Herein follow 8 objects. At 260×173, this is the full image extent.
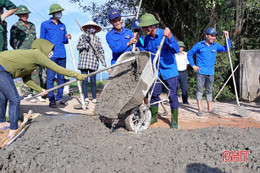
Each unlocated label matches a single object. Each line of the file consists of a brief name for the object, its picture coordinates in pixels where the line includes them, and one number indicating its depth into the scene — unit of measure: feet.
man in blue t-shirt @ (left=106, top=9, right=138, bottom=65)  15.00
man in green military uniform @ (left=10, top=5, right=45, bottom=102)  17.04
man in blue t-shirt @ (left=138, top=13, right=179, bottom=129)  13.07
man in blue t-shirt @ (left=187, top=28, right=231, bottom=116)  16.99
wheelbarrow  11.35
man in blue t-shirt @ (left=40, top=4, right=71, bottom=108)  16.65
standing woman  17.89
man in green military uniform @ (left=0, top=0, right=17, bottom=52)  14.19
